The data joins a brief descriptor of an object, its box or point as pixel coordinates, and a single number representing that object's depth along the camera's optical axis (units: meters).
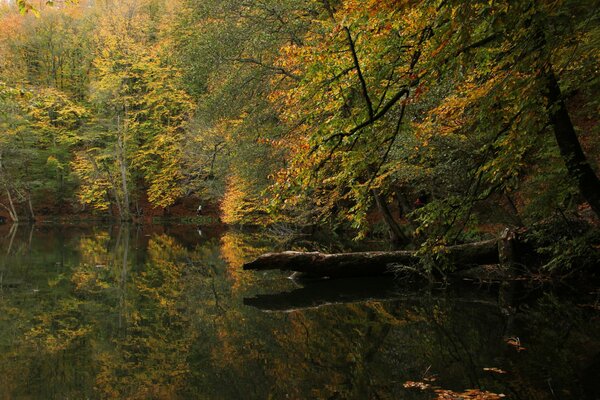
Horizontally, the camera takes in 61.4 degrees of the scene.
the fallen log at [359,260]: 11.47
